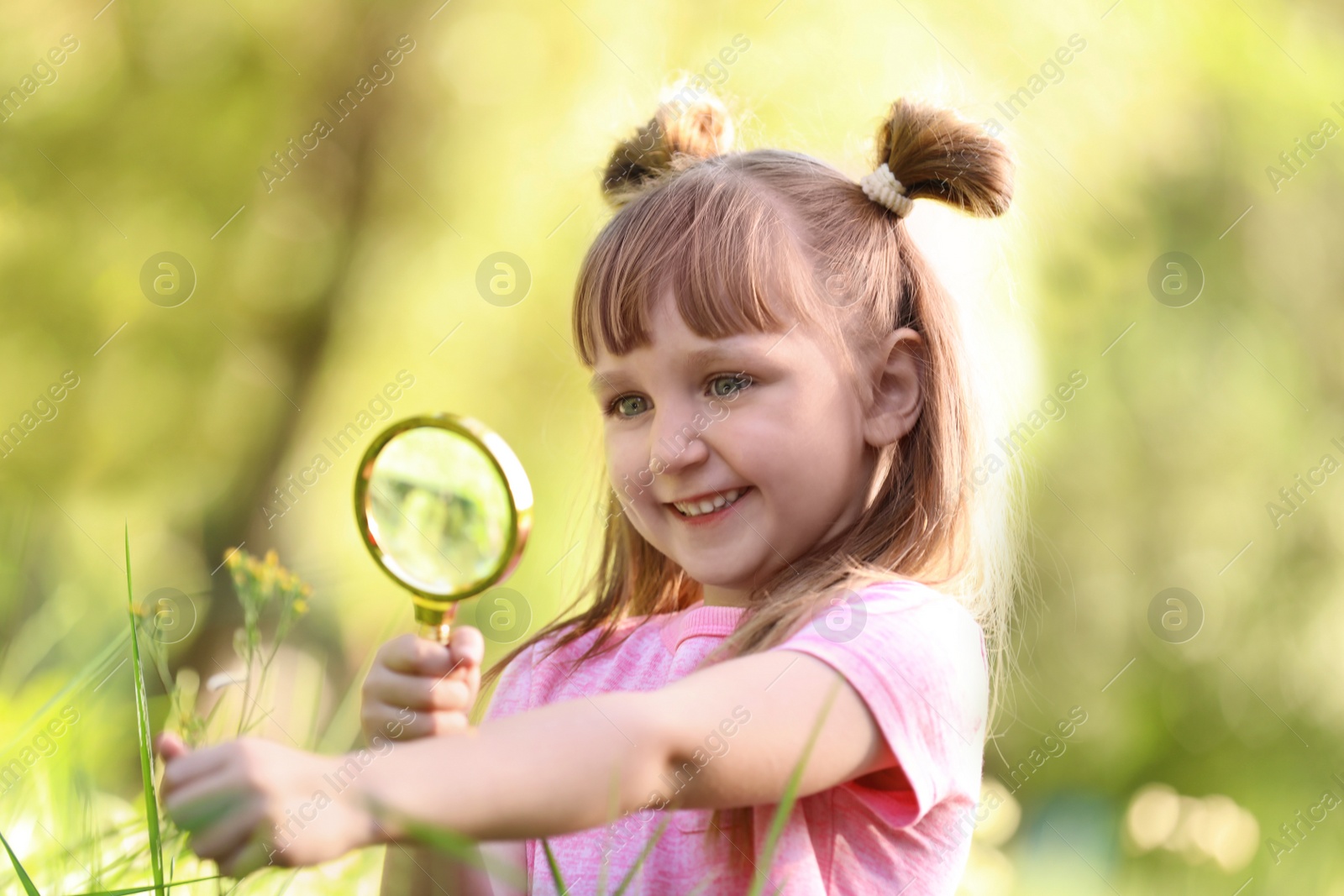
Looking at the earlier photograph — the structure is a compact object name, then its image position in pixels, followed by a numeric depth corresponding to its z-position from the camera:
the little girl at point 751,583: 1.73
